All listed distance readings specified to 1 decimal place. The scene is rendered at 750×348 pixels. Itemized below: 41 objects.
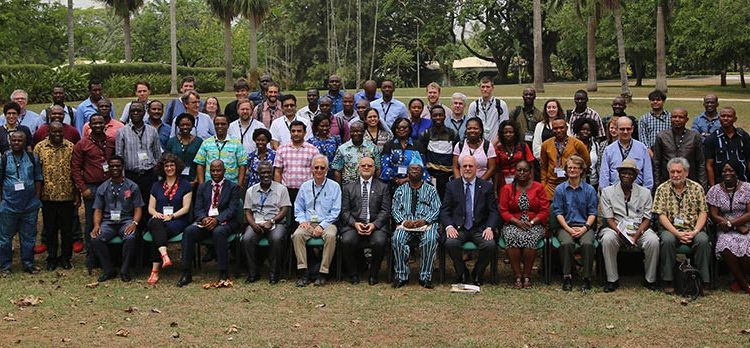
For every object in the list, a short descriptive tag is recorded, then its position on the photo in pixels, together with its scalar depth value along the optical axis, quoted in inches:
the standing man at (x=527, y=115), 383.8
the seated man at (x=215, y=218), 347.9
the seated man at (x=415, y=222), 340.2
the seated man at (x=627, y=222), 327.0
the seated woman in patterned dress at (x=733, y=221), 322.3
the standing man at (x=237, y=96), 415.5
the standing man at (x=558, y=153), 351.6
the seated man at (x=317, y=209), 346.9
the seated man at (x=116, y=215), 353.7
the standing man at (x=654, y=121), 374.0
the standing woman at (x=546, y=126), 370.9
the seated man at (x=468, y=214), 341.1
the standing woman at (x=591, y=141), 363.9
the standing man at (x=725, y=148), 349.7
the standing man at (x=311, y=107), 407.5
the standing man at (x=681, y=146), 351.3
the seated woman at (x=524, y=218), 336.2
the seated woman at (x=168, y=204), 356.2
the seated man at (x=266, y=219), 347.3
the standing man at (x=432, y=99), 394.3
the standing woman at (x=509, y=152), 355.6
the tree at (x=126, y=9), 1672.0
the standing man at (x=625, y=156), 349.7
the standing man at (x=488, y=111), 392.5
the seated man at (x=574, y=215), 330.6
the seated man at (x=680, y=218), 324.2
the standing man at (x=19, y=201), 362.6
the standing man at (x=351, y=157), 363.3
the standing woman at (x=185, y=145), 374.0
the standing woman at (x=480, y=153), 355.6
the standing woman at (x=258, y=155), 366.6
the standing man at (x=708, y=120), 372.8
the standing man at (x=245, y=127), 386.9
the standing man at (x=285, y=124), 390.0
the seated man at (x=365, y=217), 346.0
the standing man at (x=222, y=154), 368.2
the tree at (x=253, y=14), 1625.2
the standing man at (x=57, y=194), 371.9
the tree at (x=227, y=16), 1652.3
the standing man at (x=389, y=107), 406.3
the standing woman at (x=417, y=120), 379.9
